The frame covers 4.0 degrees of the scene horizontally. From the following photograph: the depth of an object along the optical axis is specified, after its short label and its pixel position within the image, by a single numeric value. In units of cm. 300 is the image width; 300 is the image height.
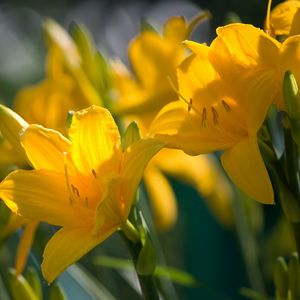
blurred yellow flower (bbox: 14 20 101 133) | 237
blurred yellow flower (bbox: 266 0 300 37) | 215
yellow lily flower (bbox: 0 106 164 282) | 212
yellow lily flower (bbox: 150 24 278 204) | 212
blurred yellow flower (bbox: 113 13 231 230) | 236
